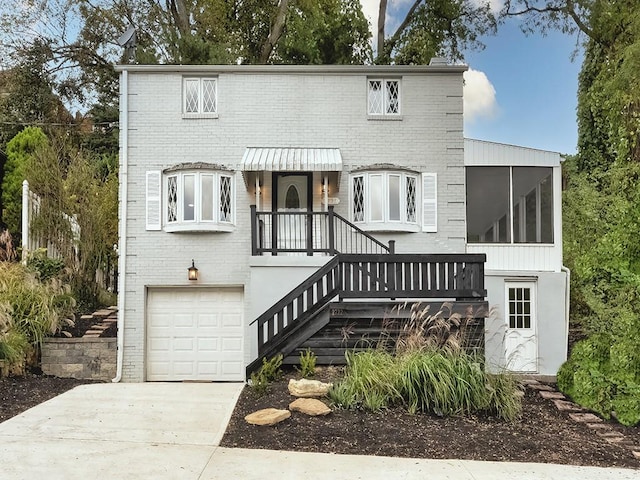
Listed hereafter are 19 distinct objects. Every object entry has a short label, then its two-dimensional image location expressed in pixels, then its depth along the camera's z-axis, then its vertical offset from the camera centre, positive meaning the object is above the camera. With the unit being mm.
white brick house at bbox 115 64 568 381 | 10664 +1410
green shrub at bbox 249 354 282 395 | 7803 -1896
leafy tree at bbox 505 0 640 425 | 7770 -113
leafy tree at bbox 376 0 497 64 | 19391 +8441
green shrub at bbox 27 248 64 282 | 10625 -233
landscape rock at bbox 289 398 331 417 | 6707 -1988
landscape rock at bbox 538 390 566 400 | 9197 -2553
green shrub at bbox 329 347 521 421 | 6883 -1803
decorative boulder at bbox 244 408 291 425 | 6418 -2025
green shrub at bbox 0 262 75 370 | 8922 -1062
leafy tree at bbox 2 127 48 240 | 13156 +2111
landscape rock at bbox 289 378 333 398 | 7363 -1910
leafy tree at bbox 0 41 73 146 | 18703 +5780
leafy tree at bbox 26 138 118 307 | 11977 +951
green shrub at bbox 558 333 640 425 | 7621 -1905
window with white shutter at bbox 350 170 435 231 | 10648 +1053
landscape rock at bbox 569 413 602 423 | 7742 -2475
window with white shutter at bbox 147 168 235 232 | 10578 +1081
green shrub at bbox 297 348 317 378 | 8320 -1788
